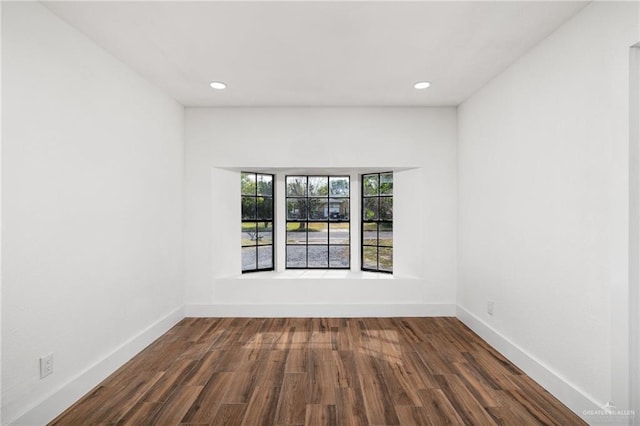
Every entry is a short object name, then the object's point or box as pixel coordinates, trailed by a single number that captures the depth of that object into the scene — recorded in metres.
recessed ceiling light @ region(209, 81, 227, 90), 2.98
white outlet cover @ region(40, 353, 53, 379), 1.84
